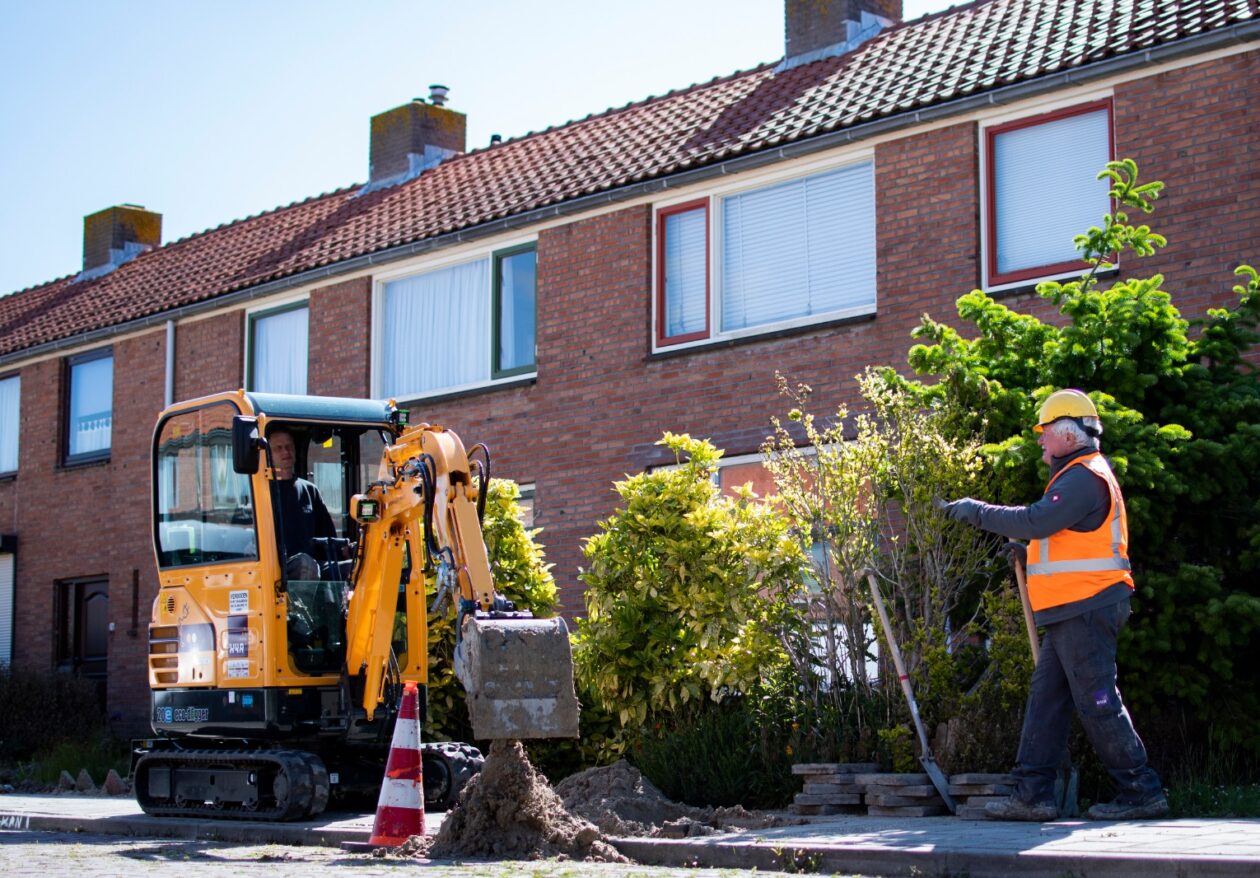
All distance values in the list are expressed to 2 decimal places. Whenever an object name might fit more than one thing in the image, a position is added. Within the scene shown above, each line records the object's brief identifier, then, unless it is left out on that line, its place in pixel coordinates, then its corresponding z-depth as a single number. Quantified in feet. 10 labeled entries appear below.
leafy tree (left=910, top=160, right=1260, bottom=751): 32.32
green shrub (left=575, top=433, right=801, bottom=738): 37.99
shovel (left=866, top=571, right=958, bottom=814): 31.50
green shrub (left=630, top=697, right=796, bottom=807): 35.65
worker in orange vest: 28.89
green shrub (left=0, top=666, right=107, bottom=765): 66.33
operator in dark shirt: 39.24
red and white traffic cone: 32.09
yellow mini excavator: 37.09
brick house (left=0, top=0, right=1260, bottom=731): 46.21
